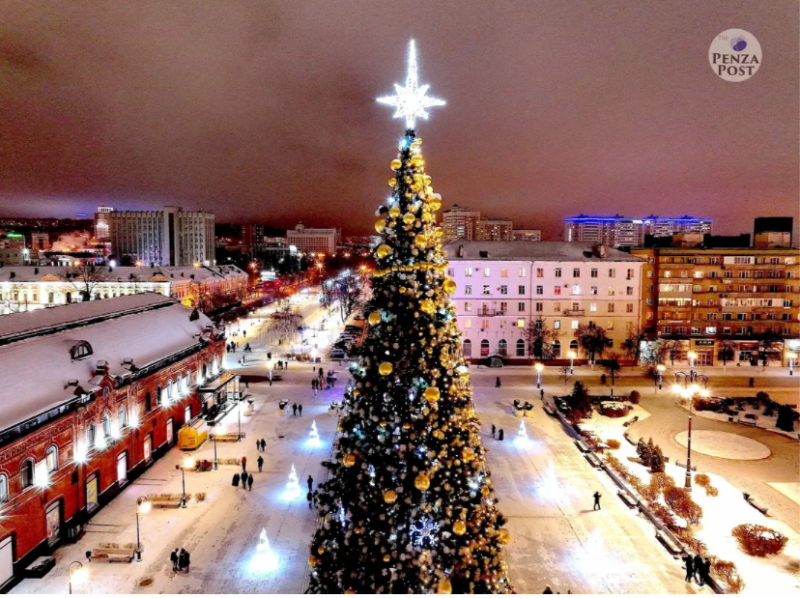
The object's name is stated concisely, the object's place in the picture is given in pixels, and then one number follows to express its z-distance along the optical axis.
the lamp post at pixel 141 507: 19.97
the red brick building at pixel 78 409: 19.55
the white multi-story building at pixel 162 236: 179.50
